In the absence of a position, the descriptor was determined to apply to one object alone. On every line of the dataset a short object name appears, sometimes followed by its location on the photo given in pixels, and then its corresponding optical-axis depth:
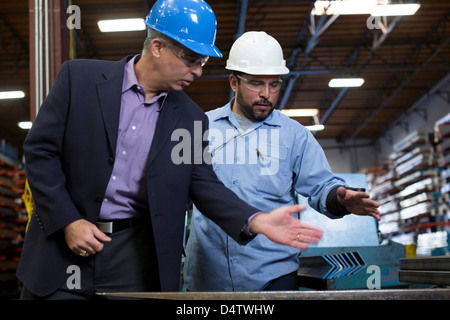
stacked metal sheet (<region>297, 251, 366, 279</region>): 2.55
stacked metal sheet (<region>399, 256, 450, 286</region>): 1.75
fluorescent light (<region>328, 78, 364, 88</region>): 14.34
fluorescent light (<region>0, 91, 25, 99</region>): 14.80
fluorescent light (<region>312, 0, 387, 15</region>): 11.24
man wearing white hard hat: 2.55
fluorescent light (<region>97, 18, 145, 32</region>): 10.50
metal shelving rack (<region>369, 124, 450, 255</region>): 12.73
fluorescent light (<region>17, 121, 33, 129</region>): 17.41
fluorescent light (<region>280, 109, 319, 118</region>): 17.40
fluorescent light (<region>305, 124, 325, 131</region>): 17.39
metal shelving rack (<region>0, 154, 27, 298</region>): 9.16
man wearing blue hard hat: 1.81
